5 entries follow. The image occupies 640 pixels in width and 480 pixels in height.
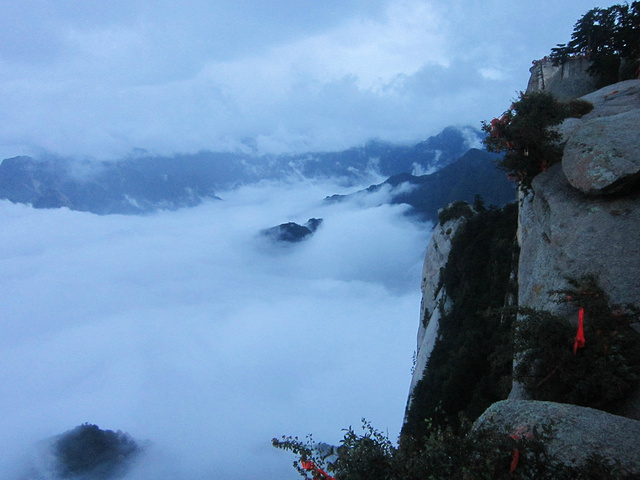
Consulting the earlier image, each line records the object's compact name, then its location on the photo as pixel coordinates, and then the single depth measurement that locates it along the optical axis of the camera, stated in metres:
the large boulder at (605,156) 14.02
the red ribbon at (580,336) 9.20
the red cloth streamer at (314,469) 7.40
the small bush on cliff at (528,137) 16.77
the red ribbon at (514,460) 6.01
